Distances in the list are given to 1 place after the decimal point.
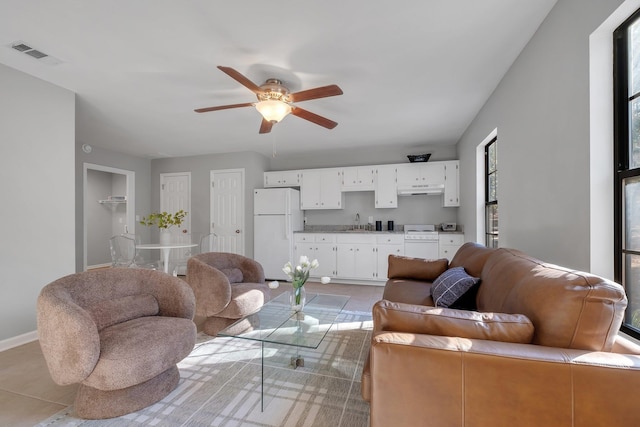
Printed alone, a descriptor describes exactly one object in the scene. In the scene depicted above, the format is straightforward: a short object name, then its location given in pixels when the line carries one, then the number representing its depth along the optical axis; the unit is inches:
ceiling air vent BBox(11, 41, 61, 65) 84.7
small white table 149.0
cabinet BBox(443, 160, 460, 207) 185.3
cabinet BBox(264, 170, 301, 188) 218.4
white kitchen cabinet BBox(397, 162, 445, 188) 188.5
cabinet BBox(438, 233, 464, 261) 178.2
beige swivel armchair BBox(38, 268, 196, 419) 58.0
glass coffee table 69.1
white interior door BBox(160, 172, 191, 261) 229.8
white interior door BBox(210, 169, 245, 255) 217.0
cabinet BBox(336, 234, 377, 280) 192.7
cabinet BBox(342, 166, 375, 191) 202.4
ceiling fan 86.3
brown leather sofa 34.9
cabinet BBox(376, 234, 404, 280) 188.5
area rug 62.2
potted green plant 159.2
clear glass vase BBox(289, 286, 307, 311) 89.5
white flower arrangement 88.0
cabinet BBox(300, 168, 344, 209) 209.2
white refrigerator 205.3
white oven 182.9
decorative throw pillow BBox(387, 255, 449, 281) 117.7
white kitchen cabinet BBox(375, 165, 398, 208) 197.2
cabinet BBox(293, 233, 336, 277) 200.7
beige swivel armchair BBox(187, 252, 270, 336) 102.7
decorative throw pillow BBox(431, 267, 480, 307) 76.2
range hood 189.5
